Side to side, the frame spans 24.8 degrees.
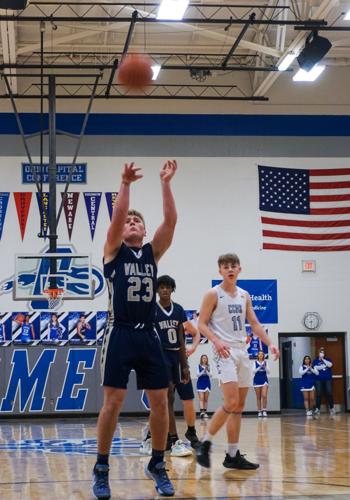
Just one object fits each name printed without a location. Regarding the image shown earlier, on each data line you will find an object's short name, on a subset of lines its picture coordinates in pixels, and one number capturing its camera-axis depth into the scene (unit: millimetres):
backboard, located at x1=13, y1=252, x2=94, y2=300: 19094
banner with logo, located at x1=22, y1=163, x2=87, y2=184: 23797
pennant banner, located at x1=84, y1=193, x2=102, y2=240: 23625
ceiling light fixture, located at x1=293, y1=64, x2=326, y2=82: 21222
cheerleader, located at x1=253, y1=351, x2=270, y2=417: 22875
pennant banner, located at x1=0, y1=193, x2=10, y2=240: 23422
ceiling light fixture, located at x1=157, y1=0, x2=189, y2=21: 16641
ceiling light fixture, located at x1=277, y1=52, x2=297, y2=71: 20419
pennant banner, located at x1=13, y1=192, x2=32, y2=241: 23484
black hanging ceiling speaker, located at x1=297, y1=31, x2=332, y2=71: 18328
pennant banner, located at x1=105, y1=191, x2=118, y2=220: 23719
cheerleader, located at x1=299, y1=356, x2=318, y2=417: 23375
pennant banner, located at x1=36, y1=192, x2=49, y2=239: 22019
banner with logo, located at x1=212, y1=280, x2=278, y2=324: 23922
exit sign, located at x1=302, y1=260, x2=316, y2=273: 24406
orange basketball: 10805
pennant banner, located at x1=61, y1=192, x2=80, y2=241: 23578
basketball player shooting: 6031
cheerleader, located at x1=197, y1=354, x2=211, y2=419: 22775
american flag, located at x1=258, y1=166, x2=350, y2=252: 24453
